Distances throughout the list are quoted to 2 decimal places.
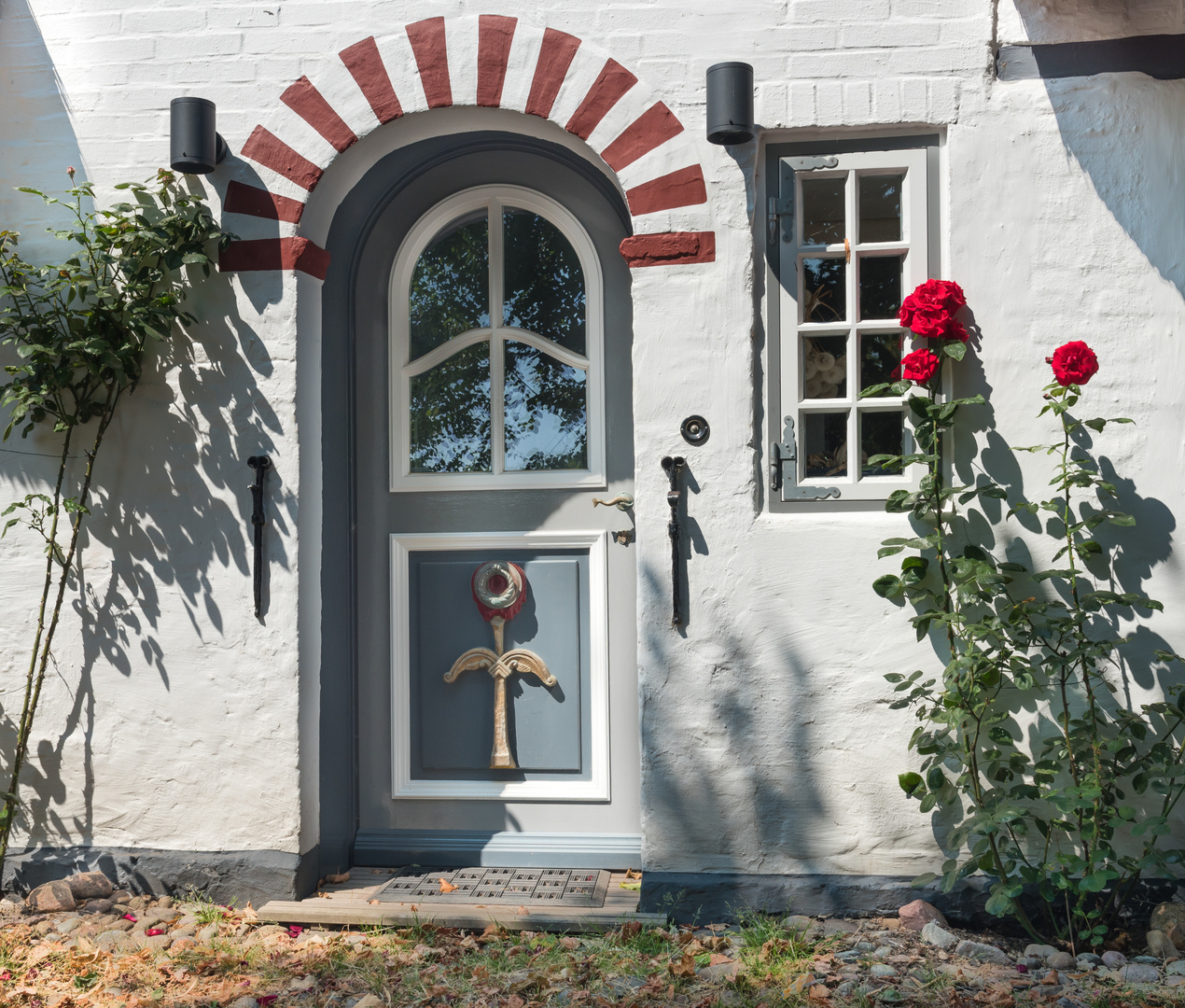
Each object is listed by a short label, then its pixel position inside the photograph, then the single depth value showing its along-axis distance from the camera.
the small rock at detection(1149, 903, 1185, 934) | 2.90
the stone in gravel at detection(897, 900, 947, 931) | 3.03
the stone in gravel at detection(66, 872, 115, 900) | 3.31
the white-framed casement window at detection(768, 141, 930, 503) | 3.23
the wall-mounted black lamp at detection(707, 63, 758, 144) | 3.07
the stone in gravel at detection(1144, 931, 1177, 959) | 2.82
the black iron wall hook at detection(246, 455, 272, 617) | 3.33
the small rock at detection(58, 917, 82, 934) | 3.11
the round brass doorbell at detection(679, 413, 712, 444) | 3.21
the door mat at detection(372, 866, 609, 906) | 3.27
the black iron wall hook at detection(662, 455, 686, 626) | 3.18
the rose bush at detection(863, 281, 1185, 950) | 2.90
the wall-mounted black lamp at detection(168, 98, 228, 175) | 3.26
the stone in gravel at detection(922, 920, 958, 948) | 2.91
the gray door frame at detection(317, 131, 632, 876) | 3.50
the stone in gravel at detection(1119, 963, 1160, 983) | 2.68
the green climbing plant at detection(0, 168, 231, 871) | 3.30
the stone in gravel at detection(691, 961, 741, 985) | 2.75
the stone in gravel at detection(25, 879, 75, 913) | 3.23
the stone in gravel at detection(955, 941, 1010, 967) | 2.82
